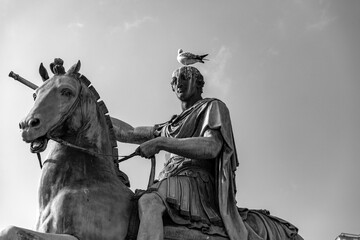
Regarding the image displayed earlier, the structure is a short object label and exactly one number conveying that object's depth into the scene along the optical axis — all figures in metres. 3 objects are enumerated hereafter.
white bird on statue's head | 14.74
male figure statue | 11.90
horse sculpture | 11.17
